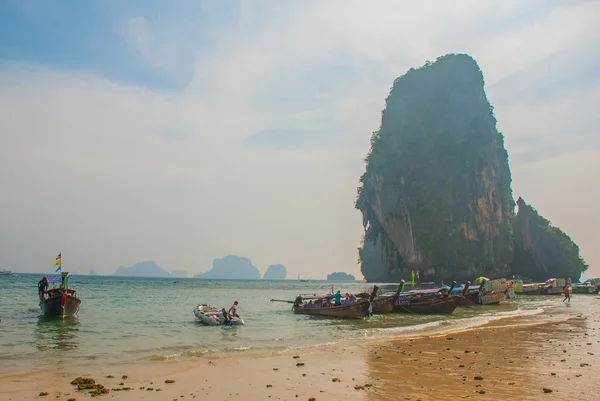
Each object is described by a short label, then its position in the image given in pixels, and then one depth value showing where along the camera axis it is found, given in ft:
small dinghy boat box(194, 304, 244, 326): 65.92
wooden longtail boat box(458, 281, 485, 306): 103.95
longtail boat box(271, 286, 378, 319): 73.41
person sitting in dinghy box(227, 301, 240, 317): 69.44
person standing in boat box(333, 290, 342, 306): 78.64
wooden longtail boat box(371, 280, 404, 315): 84.02
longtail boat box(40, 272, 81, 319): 67.21
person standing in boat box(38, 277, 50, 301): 72.64
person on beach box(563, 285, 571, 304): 116.51
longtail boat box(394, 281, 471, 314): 82.23
